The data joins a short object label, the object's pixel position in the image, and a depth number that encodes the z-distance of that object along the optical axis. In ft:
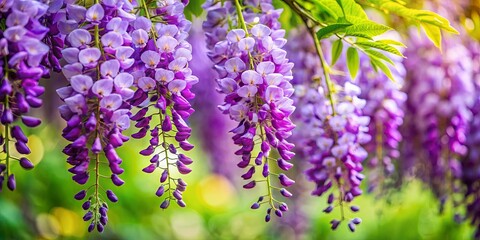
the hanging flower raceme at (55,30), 3.78
